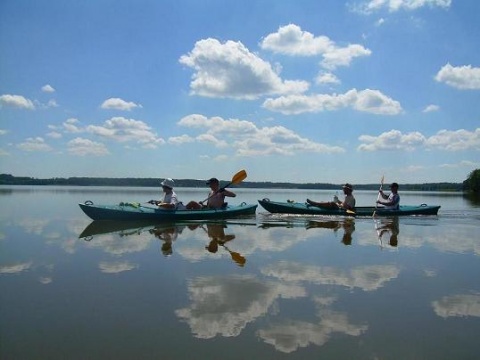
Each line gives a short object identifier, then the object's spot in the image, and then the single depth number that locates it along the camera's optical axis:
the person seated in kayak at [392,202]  21.14
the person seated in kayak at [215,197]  18.88
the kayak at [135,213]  17.22
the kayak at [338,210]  20.53
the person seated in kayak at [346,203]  20.41
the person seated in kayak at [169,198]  17.25
